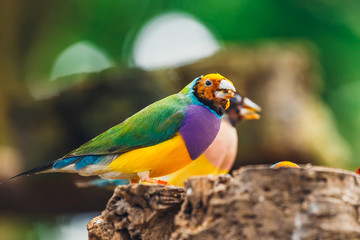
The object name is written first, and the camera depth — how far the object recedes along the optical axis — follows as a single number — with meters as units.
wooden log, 4.24
